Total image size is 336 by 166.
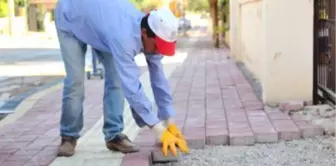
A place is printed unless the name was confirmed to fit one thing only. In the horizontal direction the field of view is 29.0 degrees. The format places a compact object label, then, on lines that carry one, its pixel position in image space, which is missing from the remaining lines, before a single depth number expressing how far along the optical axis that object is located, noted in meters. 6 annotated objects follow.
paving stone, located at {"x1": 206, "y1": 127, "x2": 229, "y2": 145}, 5.52
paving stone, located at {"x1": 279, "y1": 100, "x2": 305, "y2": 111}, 6.84
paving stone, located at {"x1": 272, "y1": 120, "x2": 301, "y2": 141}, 5.61
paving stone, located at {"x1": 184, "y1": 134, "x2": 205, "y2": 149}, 5.41
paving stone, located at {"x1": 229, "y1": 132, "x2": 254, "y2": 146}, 5.50
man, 4.38
